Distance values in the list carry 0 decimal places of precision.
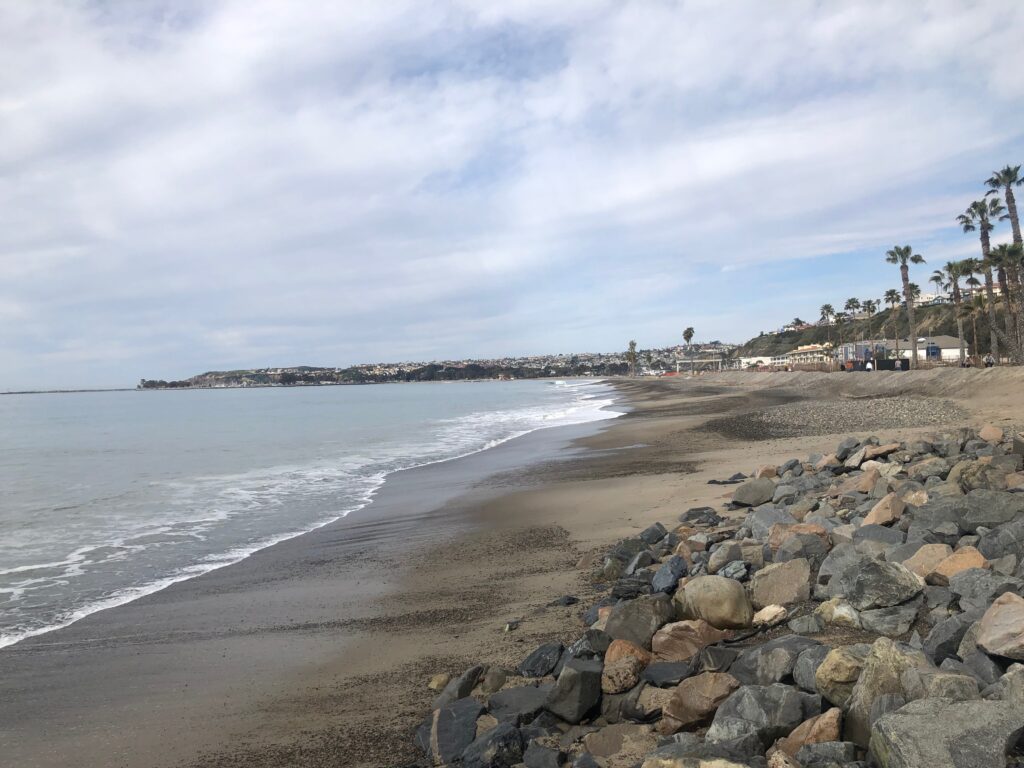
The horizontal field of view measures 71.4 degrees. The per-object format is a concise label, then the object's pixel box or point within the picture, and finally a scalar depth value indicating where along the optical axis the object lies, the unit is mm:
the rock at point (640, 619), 5435
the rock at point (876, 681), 3494
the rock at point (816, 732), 3502
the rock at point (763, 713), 3672
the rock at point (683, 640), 5160
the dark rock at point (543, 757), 4062
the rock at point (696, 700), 4176
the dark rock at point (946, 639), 4180
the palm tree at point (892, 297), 102950
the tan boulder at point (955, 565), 5344
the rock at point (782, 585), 5840
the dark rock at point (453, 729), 4539
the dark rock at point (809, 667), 4012
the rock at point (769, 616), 5559
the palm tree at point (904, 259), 57031
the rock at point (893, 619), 4918
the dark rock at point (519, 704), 4750
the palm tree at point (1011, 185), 43031
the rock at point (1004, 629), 3719
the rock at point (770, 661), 4270
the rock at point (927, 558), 5559
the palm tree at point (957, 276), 56844
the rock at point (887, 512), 7305
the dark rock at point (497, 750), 4238
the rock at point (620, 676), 4785
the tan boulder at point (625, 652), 5059
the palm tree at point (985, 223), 47938
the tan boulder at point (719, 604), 5605
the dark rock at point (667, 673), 4728
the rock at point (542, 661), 5465
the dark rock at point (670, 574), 6805
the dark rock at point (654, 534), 9012
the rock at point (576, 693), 4641
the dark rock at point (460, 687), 5246
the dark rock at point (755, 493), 10789
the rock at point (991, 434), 11328
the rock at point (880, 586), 5145
